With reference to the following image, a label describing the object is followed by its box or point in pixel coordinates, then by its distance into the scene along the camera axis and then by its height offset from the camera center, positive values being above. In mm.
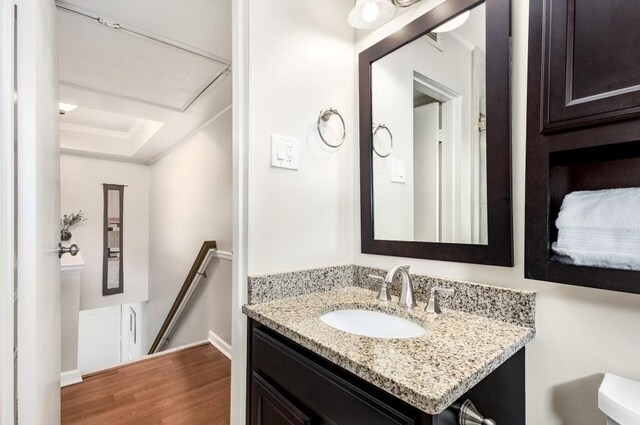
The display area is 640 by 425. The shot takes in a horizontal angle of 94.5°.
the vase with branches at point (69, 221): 3801 -112
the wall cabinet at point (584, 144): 574 +141
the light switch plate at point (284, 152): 1117 +232
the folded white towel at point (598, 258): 589 -101
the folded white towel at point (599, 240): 592 -62
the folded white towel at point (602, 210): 605 +3
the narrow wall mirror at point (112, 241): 4273 -411
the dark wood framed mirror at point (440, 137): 881 +271
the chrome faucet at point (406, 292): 1008 -275
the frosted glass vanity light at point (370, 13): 1131 +779
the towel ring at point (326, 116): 1258 +409
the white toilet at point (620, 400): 536 -363
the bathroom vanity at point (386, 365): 566 -334
